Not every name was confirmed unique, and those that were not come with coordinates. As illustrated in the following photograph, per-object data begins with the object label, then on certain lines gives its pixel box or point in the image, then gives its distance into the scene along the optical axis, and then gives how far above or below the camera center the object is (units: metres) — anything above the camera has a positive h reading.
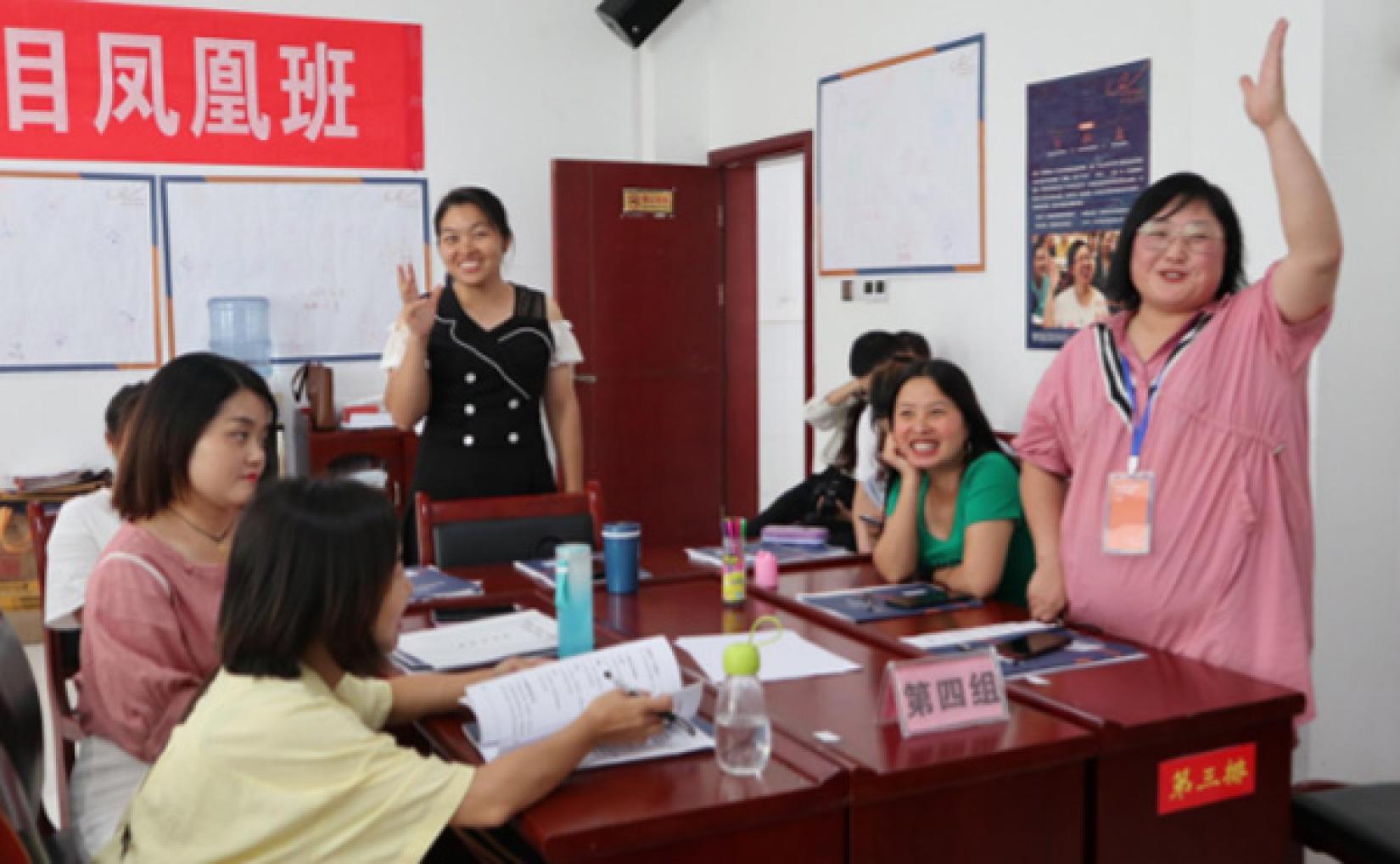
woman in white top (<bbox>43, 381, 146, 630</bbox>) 2.09 -0.33
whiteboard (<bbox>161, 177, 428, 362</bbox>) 5.30 +0.39
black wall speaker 5.74 +1.46
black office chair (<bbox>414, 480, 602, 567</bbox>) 2.88 -0.42
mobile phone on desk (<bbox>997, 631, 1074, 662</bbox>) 2.00 -0.48
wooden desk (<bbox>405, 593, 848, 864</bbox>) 1.39 -0.52
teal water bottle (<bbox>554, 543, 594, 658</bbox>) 2.04 -0.40
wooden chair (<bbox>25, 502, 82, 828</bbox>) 2.04 -0.55
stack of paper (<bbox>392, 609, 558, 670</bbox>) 2.03 -0.49
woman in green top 2.49 -0.30
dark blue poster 3.58 +0.44
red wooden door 5.55 +0.03
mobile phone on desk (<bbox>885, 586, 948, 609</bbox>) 2.34 -0.48
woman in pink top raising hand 2.11 -0.18
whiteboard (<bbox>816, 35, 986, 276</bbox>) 4.20 +0.61
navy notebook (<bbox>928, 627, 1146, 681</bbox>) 1.93 -0.49
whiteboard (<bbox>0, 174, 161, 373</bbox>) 5.06 +0.30
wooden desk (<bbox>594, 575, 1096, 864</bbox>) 1.54 -0.55
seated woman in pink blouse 1.78 -0.32
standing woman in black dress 3.20 -0.05
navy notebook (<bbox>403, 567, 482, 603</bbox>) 2.52 -0.48
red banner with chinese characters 5.03 +1.06
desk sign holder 1.65 -0.46
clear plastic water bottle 1.55 -0.46
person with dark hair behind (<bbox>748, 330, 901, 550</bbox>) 4.18 -0.45
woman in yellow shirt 1.42 -0.44
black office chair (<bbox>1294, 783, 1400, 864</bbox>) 1.94 -0.75
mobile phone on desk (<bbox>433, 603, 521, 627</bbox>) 2.32 -0.49
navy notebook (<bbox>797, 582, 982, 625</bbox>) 2.28 -0.48
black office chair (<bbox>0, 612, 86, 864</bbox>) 1.82 -0.56
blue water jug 5.31 +0.07
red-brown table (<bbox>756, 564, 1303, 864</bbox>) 1.68 -0.55
